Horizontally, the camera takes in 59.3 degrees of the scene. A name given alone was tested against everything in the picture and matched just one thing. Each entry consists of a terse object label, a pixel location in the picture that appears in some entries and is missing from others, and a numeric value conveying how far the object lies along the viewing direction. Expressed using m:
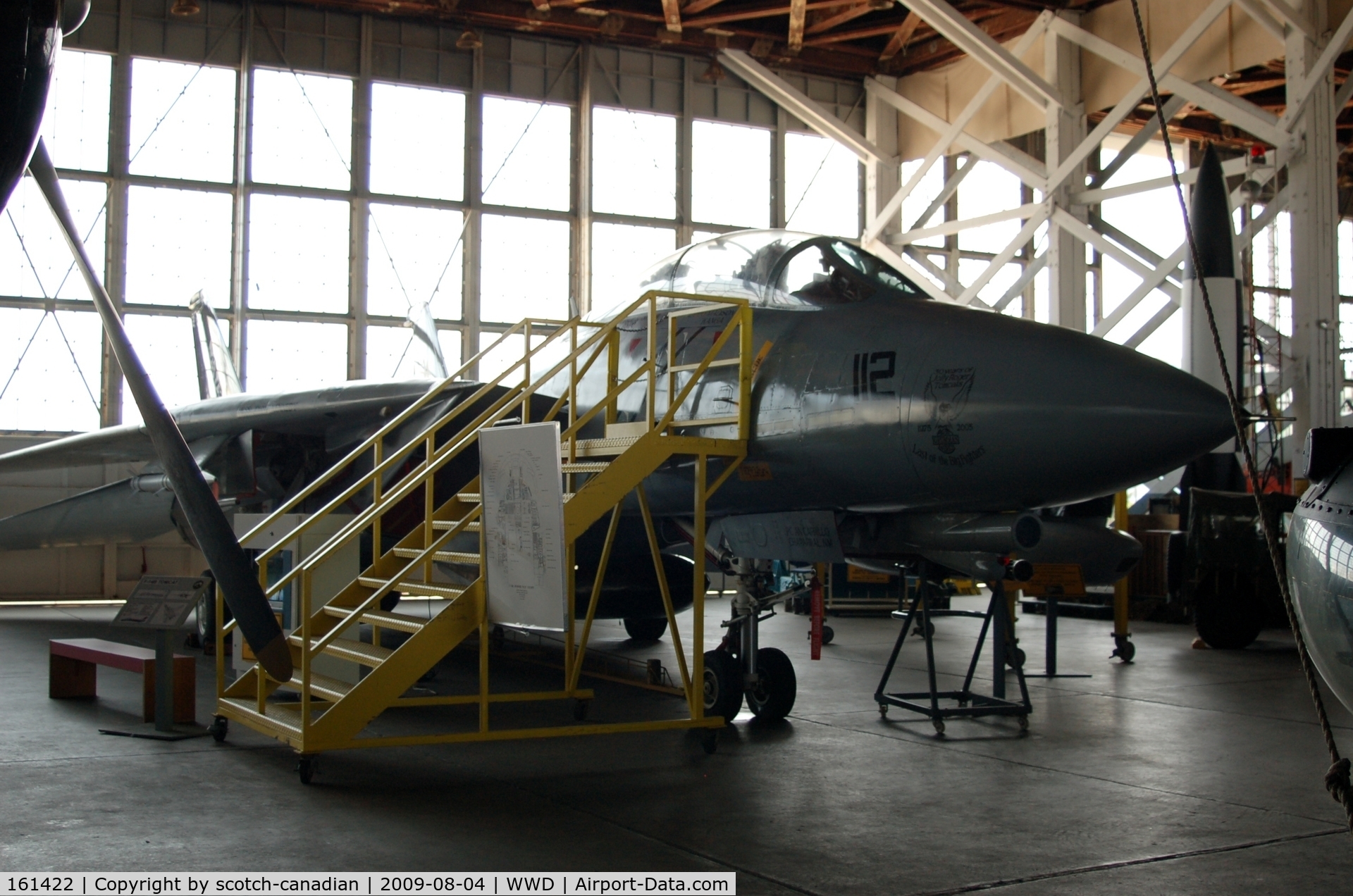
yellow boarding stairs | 6.00
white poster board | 5.99
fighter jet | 5.32
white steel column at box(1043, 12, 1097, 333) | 18.08
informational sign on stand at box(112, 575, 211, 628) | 7.19
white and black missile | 13.53
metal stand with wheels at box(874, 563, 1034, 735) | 7.53
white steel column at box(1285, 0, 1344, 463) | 14.99
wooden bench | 7.34
